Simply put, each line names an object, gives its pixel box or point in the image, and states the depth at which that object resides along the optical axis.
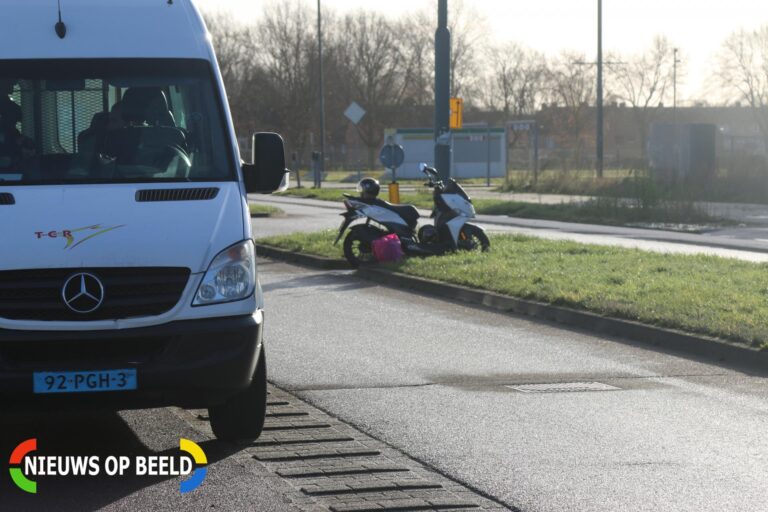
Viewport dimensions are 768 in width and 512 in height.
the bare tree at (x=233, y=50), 77.31
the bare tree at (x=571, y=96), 82.94
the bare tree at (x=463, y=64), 82.75
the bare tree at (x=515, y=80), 84.19
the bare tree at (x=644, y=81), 87.00
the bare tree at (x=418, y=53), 81.50
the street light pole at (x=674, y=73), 87.43
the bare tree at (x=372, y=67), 82.62
